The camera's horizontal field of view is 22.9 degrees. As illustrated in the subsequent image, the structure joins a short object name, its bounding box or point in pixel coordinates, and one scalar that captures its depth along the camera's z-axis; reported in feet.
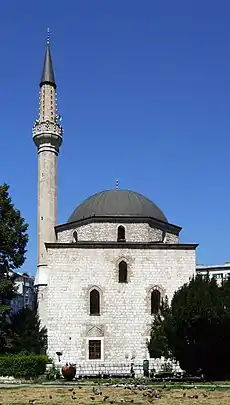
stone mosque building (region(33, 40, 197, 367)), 83.87
